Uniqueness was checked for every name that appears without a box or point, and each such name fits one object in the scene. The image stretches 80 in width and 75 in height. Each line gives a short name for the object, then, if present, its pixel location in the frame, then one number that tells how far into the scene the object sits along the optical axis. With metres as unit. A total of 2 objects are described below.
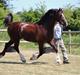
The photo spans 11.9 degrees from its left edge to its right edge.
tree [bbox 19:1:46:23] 51.50
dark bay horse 13.88
